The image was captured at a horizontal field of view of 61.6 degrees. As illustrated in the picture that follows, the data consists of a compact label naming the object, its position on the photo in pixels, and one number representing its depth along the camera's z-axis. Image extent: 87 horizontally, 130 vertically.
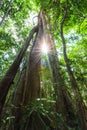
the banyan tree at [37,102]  1.26
